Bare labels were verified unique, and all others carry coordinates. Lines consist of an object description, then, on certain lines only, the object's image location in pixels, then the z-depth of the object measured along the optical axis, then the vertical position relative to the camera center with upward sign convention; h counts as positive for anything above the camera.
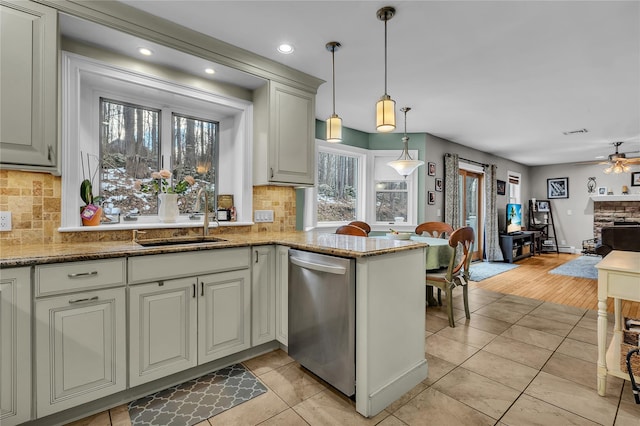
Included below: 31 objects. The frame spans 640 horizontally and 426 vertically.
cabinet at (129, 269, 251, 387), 1.86 -0.72
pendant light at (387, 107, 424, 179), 3.81 +0.60
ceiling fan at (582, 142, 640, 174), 5.73 +0.97
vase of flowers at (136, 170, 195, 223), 2.58 +0.14
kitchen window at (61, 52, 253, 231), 2.18 +0.67
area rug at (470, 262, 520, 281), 5.39 -1.09
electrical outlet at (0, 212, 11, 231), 1.92 -0.05
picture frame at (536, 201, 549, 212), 8.72 +0.20
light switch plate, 3.15 -0.03
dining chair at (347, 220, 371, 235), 4.24 -0.17
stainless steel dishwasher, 1.78 -0.66
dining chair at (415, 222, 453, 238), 4.23 -0.22
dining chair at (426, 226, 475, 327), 3.02 -0.63
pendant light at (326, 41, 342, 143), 2.57 +0.72
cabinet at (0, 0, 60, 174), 1.77 +0.75
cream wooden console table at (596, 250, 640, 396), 1.77 -0.46
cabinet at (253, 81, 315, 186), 2.92 +0.76
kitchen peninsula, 1.58 -0.52
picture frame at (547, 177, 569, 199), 8.45 +0.71
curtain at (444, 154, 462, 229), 5.63 +0.42
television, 7.56 -0.13
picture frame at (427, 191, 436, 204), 5.29 +0.28
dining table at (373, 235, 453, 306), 3.21 -0.45
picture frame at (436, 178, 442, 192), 5.49 +0.52
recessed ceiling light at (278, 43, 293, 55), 2.55 +1.39
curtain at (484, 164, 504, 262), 6.84 -0.31
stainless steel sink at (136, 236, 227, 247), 2.34 -0.22
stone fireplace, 7.45 +0.05
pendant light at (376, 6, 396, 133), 2.18 +0.71
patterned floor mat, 1.74 -1.15
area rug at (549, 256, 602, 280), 5.55 -1.10
